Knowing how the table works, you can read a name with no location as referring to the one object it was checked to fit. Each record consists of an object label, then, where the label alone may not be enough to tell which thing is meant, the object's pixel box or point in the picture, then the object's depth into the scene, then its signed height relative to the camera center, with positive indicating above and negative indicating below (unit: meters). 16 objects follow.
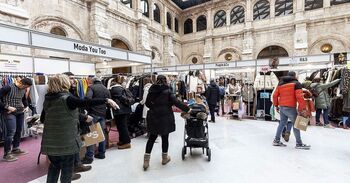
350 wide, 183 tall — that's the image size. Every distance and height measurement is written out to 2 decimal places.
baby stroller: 3.59 -0.82
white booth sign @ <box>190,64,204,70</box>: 10.34 +0.86
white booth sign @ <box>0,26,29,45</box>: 3.27 +0.85
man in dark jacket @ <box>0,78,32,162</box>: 3.62 -0.44
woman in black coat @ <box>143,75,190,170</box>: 3.10 -0.39
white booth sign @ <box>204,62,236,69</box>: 9.45 +0.83
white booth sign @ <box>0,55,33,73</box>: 6.11 +0.71
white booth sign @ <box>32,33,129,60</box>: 3.85 +0.84
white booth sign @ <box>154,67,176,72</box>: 11.48 +0.84
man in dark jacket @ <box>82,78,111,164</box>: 3.50 -0.48
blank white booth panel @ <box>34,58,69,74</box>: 6.98 +0.71
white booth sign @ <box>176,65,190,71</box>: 10.84 +0.85
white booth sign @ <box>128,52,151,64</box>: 5.93 +0.80
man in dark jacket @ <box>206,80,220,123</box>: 7.16 -0.50
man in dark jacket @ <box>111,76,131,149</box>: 4.14 -0.55
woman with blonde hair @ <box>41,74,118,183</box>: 1.94 -0.40
